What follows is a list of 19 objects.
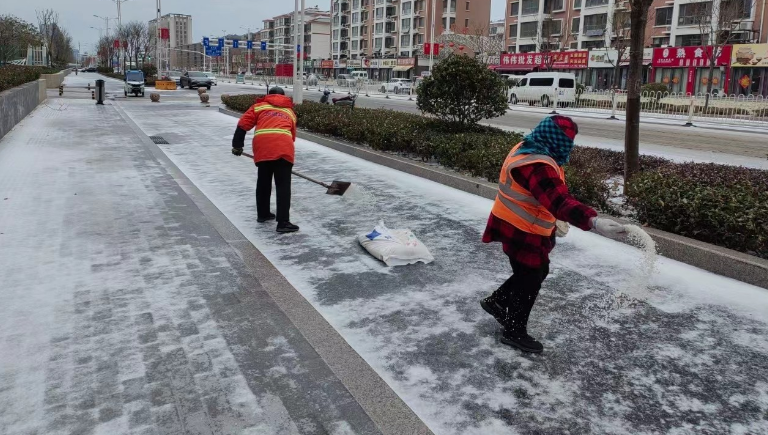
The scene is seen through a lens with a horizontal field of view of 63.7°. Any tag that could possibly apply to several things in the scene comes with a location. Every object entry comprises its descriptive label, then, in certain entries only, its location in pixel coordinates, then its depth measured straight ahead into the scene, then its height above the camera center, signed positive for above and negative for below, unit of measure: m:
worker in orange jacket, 6.13 -0.46
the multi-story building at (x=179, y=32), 135.29 +13.84
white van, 32.16 +0.64
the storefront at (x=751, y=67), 38.09 +2.52
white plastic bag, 5.35 -1.31
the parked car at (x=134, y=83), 31.20 +0.27
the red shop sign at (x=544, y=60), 50.78 +3.53
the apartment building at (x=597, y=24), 43.00 +6.55
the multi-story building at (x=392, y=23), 77.56 +9.77
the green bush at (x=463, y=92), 10.05 +0.12
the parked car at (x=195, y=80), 44.22 +0.72
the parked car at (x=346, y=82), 50.97 +1.07
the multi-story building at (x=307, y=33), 107.19 +11.23
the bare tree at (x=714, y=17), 33.69 +5.48
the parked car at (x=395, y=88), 45.94 +0.66
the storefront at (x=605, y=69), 46.18 +2.69
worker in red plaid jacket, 3.23 -0.61
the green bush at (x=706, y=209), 5.07 -0.89
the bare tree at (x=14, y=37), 29.55 +2.64
